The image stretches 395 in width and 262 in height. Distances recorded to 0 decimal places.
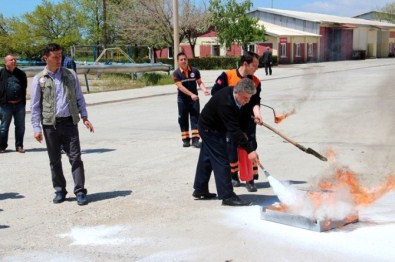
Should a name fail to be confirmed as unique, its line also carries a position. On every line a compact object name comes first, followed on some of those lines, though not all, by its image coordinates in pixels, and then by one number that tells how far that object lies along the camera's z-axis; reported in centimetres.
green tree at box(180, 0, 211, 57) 5284
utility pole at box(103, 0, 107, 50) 4717
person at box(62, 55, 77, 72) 1097
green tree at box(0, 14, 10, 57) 6606
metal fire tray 536
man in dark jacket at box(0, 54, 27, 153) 1020
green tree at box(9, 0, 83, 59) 6494
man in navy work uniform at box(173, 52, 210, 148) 1038
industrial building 3966
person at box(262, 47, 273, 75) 3497
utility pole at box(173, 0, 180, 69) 2709
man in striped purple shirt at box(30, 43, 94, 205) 646
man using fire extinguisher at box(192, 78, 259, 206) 591
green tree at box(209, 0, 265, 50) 4778
